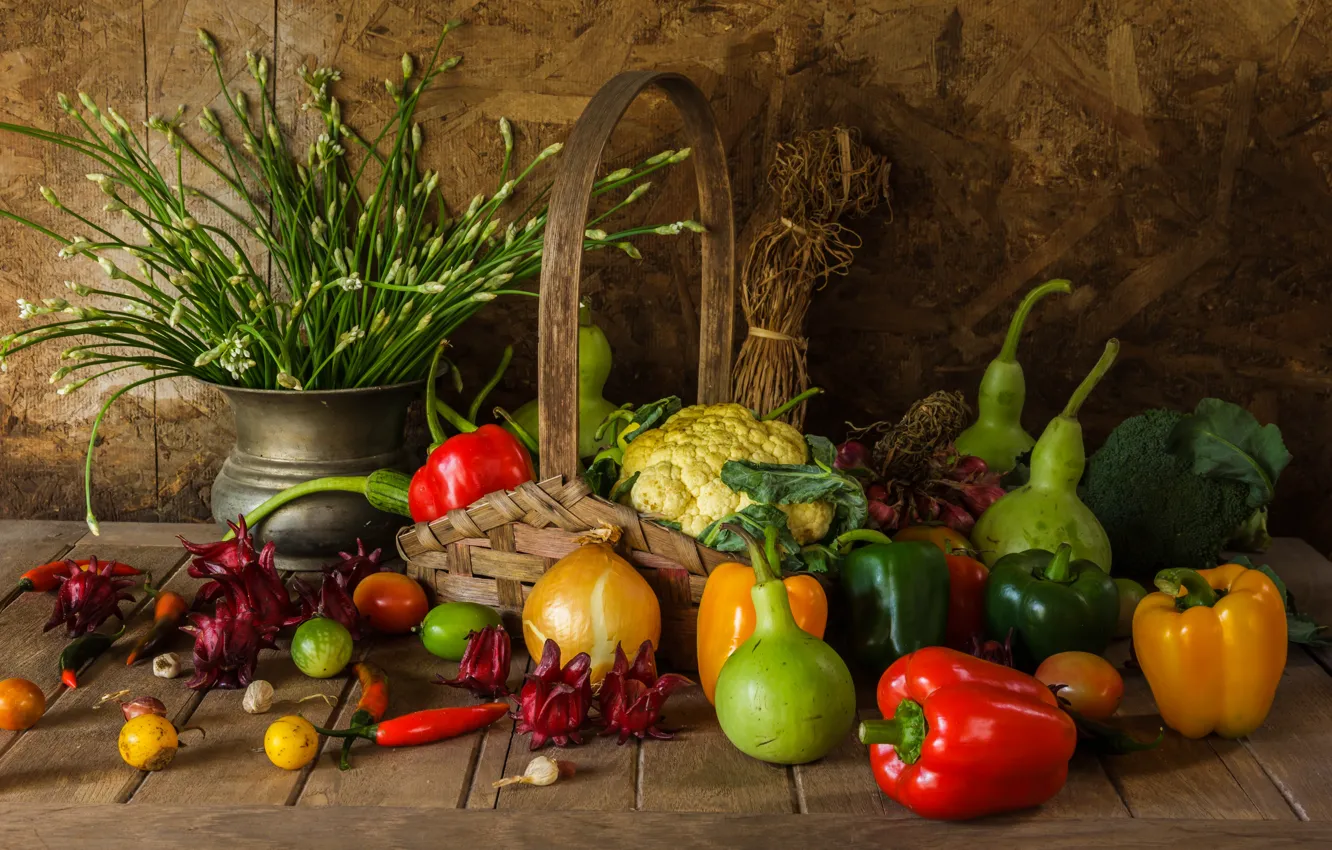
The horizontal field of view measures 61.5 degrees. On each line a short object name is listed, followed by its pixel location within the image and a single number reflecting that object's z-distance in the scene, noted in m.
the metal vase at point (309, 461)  1.75
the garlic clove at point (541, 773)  1.17
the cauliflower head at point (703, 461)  1.45
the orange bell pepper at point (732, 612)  1.32
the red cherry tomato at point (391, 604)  1.54
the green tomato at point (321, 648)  1.39
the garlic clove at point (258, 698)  1.32
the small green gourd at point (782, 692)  1.18
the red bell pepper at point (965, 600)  1.55
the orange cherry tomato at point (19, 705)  1.26
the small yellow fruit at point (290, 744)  1.19
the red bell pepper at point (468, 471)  1.60
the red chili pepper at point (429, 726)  1.24
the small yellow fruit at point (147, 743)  1.17
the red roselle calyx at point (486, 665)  1.35
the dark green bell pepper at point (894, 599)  1.43
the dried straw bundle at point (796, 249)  1.91
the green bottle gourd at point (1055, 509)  1.66
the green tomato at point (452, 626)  1.44
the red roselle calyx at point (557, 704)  1.24
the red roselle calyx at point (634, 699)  1.26
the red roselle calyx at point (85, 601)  1.53
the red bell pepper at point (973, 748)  1.10
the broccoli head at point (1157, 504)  1.81
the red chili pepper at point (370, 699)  1.25
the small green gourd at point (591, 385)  1.92
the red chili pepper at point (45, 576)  1.67
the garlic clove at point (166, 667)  1.42
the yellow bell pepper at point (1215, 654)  1.28
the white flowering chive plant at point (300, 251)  1.73
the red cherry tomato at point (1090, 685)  1.31
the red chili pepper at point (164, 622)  1.48
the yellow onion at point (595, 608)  1.34
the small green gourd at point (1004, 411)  1.93
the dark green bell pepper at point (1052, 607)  1.42
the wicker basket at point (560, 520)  1.37
